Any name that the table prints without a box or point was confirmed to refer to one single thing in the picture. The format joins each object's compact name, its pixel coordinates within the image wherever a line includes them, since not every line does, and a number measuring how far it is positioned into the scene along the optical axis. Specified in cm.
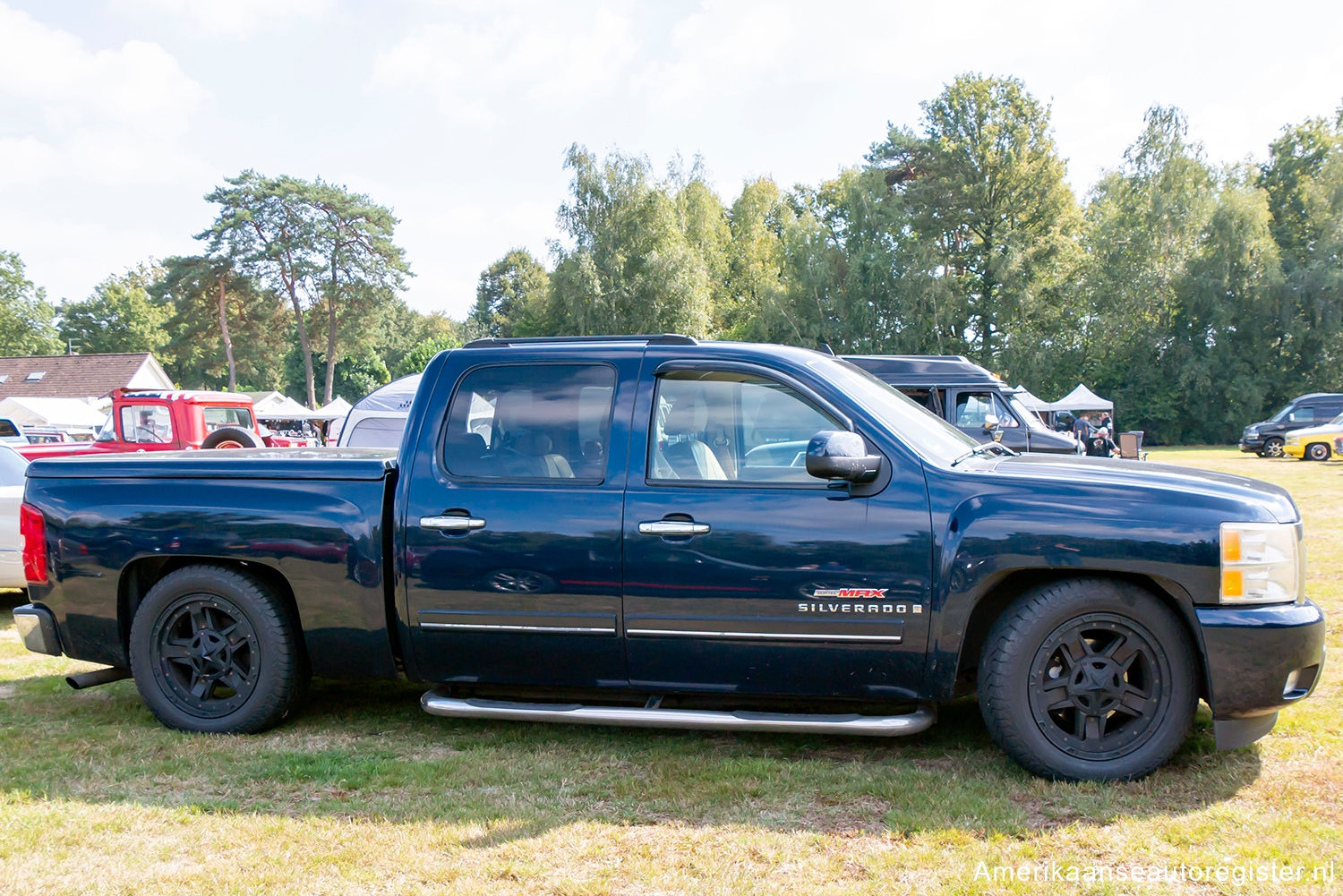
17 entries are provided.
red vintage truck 1938
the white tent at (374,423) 1338
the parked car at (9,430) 2266
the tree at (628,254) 4666
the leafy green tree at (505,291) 8362
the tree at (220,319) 5269
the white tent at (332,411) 3876
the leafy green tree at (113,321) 8119
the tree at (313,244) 5172
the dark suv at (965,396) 1412
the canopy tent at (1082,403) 3691
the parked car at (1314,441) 2531
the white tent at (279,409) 4179
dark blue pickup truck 371
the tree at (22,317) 7338
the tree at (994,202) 4784
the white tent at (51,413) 3906
